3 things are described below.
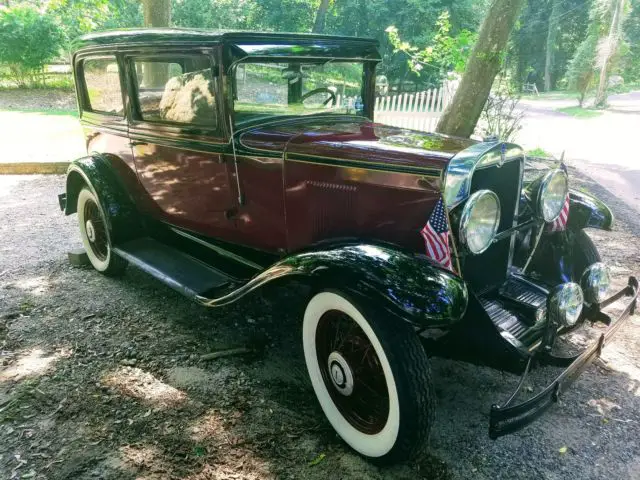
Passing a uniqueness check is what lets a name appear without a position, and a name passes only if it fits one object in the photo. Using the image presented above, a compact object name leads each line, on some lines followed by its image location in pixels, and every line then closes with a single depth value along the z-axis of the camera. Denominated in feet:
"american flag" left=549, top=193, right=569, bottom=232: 10.09
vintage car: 6.84
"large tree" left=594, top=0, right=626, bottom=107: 72.79
